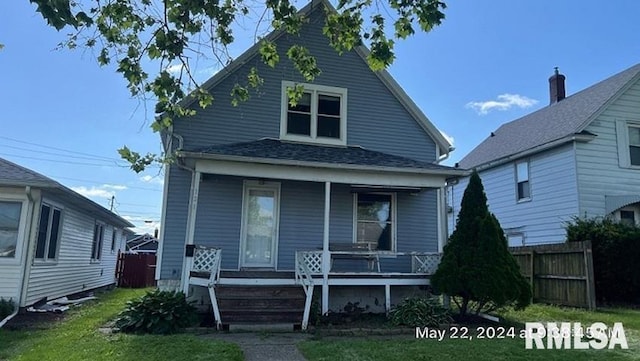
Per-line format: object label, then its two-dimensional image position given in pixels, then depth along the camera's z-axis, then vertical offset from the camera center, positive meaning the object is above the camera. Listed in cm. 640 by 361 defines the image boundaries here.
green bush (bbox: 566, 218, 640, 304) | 1169 +7
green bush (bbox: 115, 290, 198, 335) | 802 -121
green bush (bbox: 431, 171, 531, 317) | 861 -12
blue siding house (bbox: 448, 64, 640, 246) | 1441 +321
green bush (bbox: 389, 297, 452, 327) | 876 -114
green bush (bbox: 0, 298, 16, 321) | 958 -138
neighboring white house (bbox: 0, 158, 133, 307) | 1001 +20
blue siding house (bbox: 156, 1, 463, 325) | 962 +161
